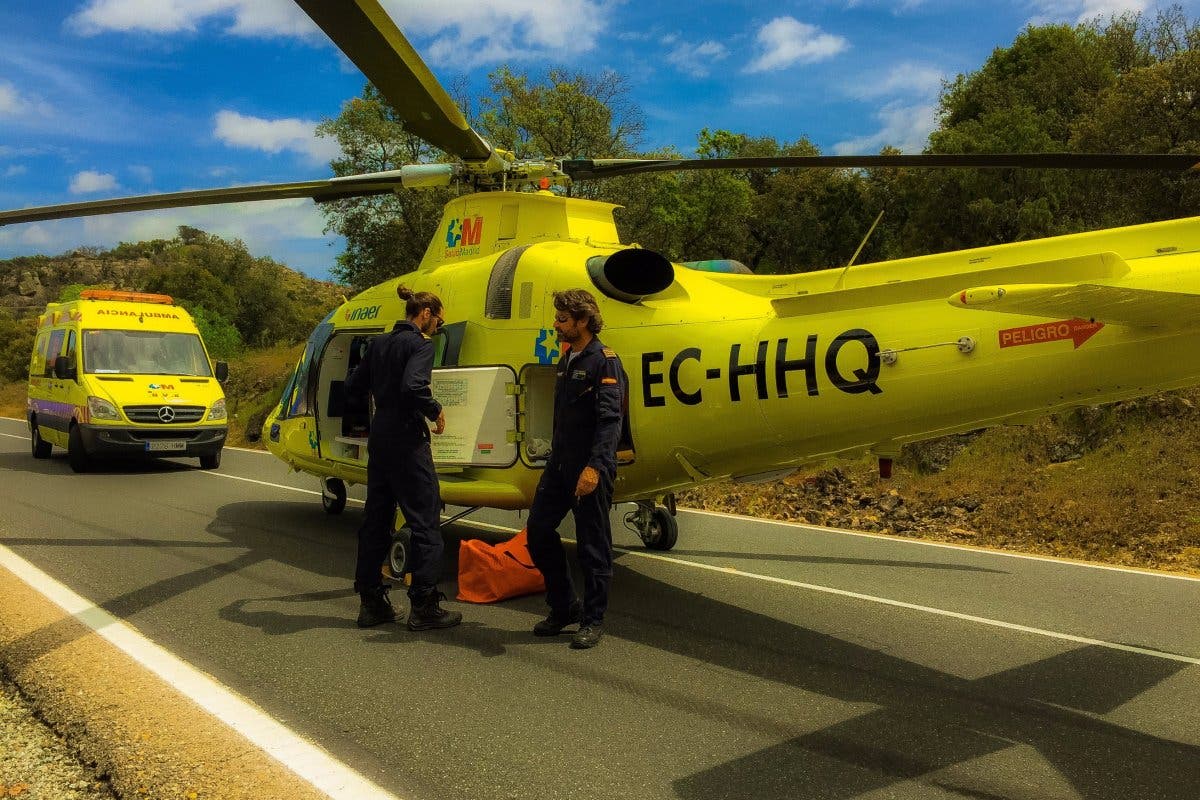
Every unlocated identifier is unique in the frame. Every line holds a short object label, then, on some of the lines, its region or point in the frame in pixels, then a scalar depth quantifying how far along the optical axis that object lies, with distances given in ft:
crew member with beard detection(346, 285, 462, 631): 17.63
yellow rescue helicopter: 13.84
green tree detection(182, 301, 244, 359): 125.70
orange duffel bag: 20.17
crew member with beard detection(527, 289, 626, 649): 16.69
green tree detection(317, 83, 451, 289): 92.73
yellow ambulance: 43.91
